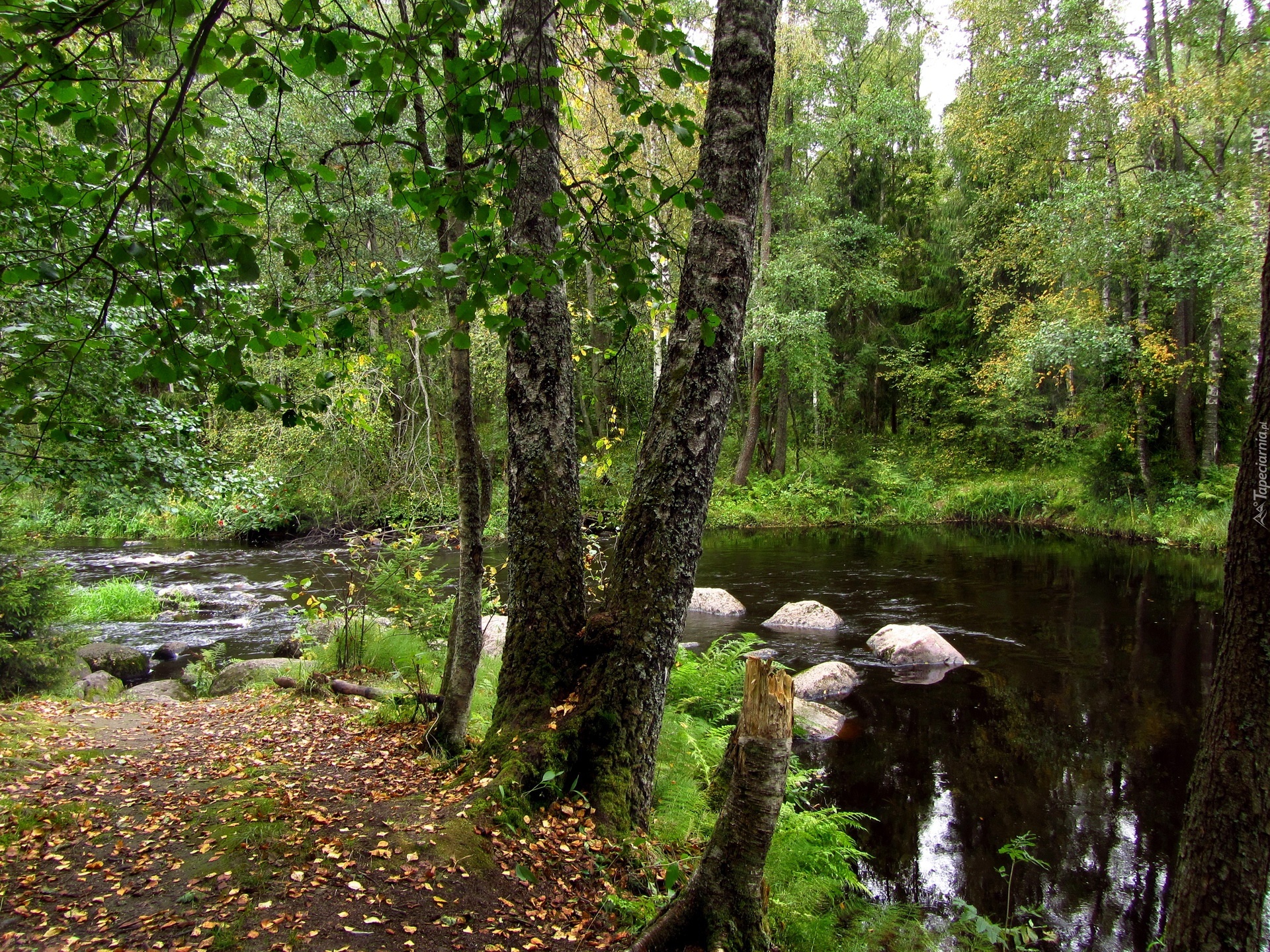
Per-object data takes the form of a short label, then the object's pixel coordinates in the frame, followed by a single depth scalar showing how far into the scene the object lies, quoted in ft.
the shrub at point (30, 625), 22.89
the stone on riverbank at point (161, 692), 25.93
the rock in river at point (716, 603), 39.47
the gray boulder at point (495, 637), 28.25
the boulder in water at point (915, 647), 30.86
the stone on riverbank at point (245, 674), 26.43
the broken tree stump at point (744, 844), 8.55
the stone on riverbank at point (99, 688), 25.48
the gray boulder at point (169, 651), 32.76
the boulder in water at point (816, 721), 24.29
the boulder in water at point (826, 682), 27.53
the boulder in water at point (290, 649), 30.86
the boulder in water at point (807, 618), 36.83
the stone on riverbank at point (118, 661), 30.58
